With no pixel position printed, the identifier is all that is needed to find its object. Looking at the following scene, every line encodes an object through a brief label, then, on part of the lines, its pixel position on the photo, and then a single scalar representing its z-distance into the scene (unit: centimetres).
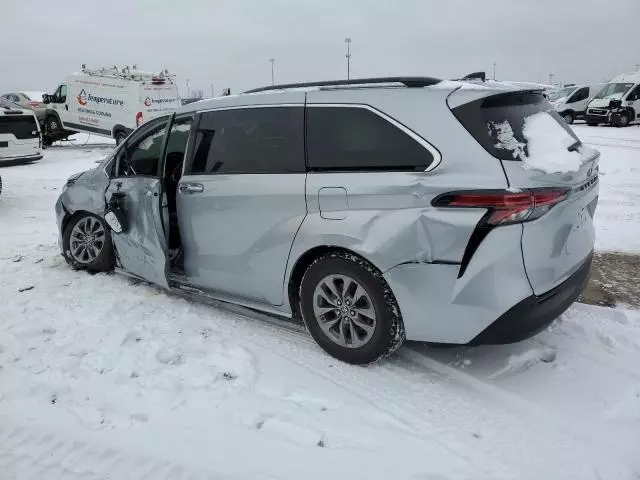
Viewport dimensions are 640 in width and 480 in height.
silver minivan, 296
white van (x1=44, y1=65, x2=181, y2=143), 1727
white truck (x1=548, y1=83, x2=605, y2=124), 2575
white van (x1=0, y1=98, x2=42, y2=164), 1190
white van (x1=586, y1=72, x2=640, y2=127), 2292
